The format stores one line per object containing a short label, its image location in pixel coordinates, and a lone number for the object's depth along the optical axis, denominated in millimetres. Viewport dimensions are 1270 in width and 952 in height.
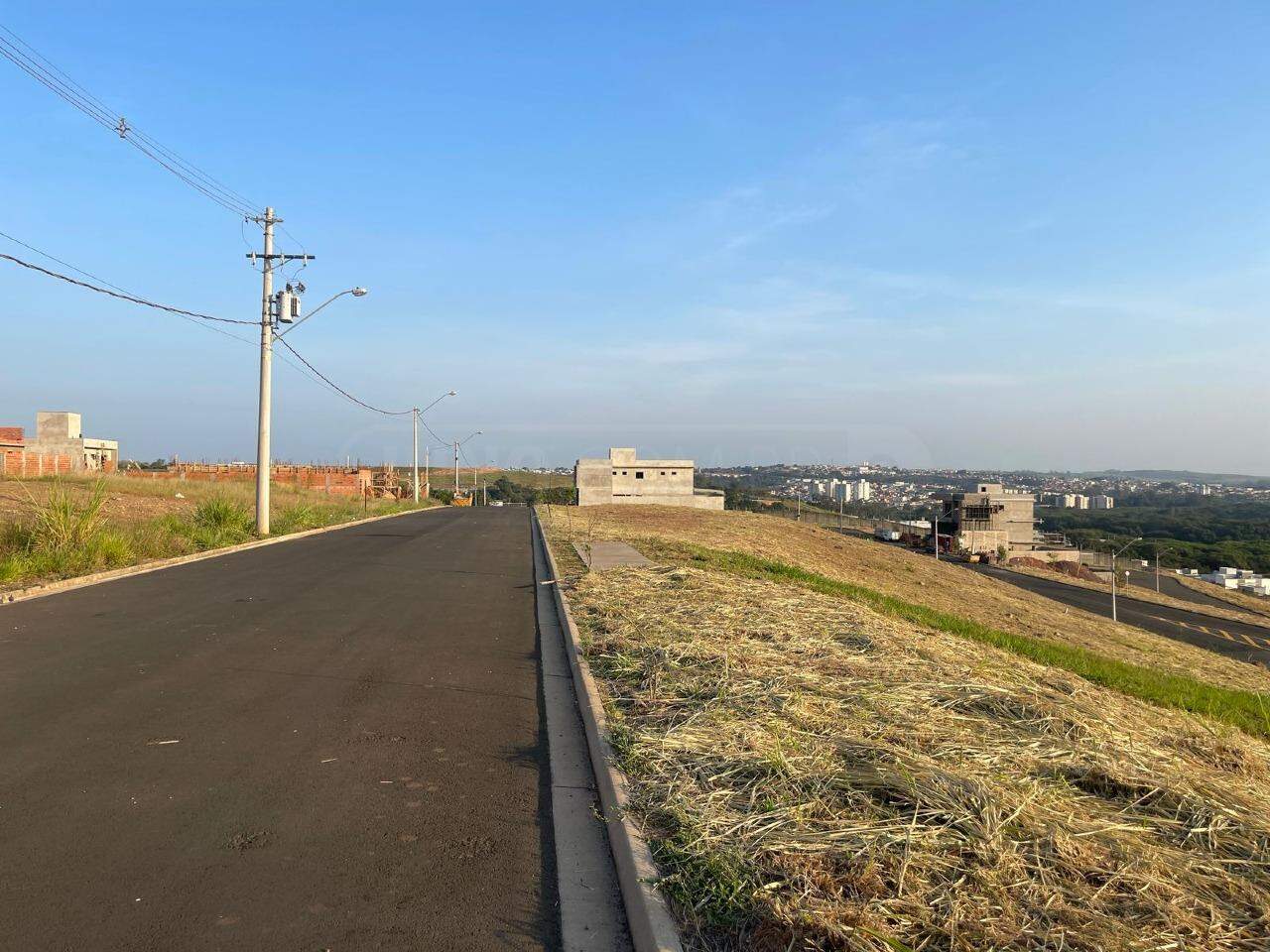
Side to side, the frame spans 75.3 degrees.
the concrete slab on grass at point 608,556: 15664
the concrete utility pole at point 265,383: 23062
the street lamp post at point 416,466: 58375
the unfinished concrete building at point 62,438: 52562
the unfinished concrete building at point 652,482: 55469
